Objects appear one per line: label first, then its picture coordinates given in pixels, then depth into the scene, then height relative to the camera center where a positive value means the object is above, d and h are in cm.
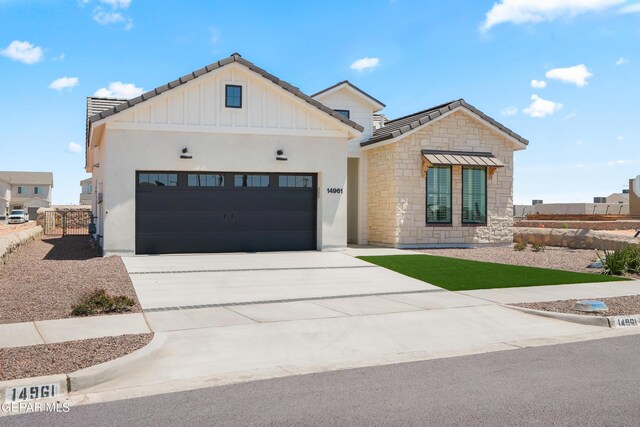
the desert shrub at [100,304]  935 -138
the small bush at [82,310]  933 -144
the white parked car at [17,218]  5798 -38
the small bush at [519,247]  2153 -99
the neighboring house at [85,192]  8306 +310
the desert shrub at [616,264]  1511 -109
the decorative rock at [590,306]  1014 -143
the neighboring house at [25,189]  8212 +339
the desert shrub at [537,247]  2150 -99
